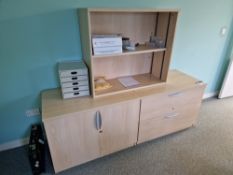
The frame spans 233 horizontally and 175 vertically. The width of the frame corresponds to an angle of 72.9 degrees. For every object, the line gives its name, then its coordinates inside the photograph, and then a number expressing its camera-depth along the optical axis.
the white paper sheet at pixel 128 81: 1.76
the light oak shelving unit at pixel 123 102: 1.37
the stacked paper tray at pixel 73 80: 1.42
